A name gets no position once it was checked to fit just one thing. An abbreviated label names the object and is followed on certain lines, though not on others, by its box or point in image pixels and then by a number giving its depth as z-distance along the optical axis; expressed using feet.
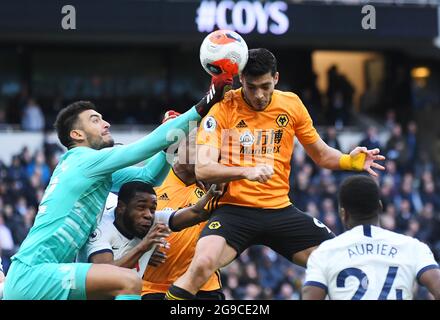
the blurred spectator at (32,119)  73.46
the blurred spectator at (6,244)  52.90
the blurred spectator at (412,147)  75.31
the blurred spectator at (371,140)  70.13
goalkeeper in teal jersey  25.22
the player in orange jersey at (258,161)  27.66
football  26.91
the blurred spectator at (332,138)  70.43
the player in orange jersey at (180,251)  30.83
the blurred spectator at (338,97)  82.94
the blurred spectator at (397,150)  74.08
